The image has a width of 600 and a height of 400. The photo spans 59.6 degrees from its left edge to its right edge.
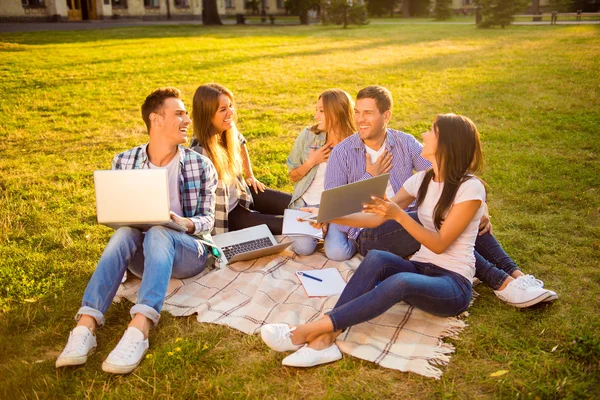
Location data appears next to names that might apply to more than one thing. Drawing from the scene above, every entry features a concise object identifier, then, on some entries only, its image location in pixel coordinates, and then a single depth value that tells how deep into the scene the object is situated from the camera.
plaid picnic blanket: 3.24
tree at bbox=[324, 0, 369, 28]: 30.05
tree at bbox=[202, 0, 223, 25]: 32.22
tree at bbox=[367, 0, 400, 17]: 45.14
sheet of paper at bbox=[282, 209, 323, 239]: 4.62
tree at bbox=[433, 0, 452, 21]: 37.28
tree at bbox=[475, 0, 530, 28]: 25.34
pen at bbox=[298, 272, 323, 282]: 4.17
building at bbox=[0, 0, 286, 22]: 29.67
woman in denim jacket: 4.71
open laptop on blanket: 4.38
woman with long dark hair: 3.12
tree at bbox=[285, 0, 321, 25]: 33.28
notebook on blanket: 3.99
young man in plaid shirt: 3.18
